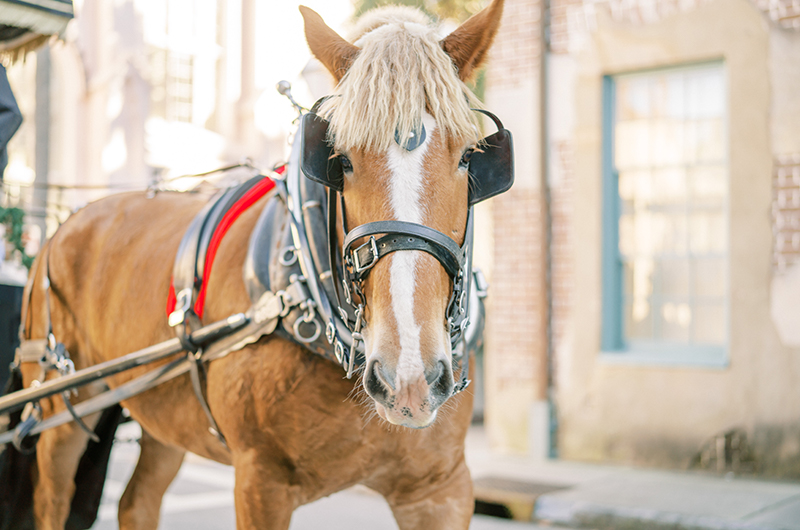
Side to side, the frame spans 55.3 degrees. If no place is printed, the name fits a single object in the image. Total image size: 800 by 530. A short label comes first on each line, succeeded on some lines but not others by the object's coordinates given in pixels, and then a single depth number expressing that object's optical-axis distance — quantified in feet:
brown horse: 5.43
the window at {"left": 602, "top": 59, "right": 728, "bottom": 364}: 20.80
